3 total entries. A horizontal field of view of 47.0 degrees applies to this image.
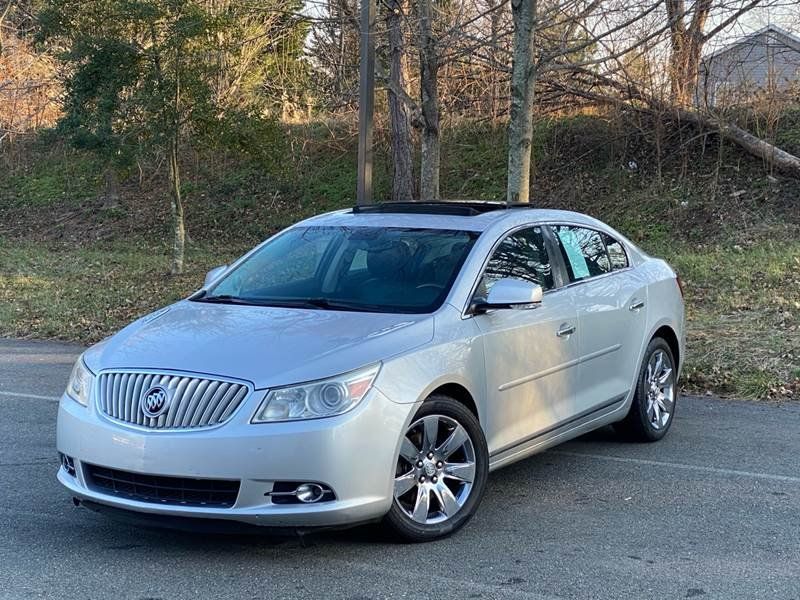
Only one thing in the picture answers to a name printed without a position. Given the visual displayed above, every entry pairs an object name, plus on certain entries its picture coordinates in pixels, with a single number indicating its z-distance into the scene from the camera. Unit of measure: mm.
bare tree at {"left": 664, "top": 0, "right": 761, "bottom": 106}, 13797
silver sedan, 4039
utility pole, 10977
